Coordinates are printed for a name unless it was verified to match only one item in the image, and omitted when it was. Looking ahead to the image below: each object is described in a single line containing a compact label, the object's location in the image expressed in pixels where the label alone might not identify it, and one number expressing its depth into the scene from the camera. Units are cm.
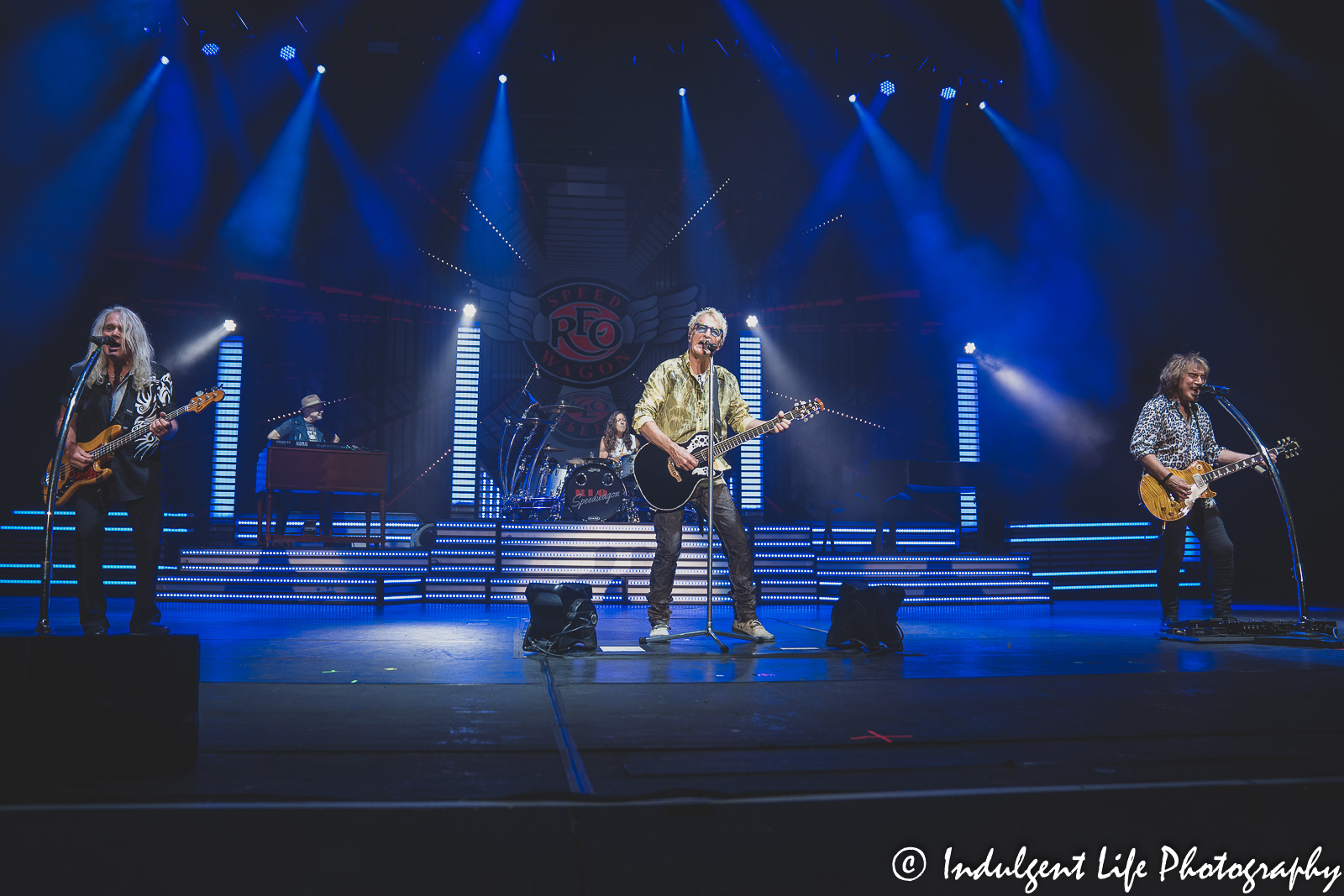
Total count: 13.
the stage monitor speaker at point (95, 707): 175
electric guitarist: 508
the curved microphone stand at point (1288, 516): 470
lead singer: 448
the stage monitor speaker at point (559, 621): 407
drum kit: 995
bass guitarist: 404
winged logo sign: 1370
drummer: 1074
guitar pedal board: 464
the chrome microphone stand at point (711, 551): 421
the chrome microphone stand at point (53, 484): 300
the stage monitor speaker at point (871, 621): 419
